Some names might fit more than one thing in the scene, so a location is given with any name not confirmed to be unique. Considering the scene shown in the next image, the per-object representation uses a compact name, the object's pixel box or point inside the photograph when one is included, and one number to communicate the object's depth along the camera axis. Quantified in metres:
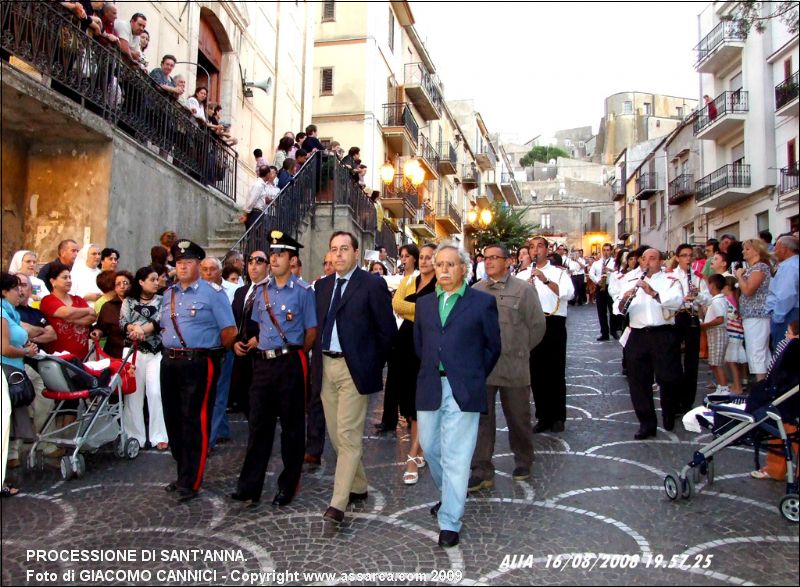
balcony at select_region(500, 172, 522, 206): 60.84
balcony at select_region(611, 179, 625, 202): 50.41
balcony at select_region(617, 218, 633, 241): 48.16
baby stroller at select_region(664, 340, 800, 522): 4.61
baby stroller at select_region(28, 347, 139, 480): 5.71
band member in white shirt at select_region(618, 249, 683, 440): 6.73
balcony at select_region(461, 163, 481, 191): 46.88
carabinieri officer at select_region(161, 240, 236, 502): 5.12
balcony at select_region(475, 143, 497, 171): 51.97
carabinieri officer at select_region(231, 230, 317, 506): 4.94
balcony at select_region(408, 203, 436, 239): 33.34
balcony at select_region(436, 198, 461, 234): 39.50
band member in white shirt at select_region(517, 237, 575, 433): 7.18
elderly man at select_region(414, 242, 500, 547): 4.18
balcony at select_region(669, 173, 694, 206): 33.03
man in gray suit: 5.32
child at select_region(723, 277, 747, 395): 8.77
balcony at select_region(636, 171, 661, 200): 39.56
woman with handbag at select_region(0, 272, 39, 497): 5.33
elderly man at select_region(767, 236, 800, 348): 5.38
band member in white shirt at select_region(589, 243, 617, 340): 14.62
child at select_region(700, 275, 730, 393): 8.77
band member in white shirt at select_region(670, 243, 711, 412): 7.93
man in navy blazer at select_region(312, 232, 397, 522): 4.71
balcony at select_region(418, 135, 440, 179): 33.41
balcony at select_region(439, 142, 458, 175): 38.62
